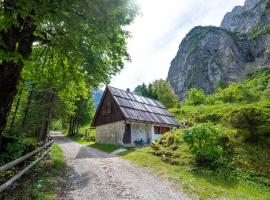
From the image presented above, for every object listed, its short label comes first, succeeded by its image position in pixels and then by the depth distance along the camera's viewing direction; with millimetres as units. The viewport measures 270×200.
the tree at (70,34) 7106
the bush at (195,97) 65938
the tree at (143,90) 70875
